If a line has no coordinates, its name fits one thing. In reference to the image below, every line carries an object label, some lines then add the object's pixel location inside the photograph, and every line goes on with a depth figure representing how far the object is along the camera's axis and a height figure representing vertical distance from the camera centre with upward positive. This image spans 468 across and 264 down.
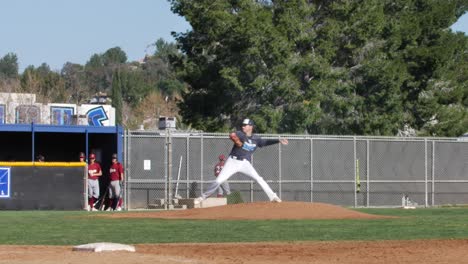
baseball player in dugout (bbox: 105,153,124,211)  31.25 -0.47
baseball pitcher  22.39 +0.21
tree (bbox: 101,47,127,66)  168.75 +18.43
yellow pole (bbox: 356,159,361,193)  35.75 -0.54
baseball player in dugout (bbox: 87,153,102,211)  30.86 -0.43
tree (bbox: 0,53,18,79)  151.50 +15.49
